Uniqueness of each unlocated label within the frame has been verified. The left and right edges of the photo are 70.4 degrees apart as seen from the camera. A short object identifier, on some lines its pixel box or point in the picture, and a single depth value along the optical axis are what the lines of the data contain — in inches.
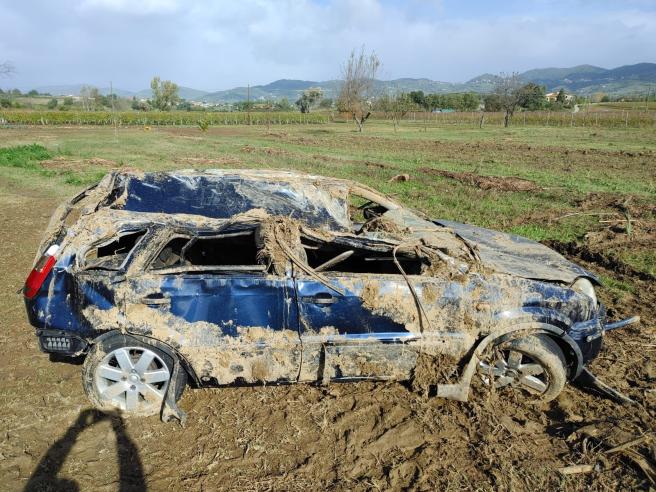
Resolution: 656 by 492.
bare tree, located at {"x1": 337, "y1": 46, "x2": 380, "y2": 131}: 1701.5
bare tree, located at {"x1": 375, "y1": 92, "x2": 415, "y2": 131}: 1862.6
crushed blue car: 140.3
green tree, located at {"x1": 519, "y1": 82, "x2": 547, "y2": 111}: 1919.3
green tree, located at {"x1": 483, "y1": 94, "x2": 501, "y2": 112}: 2024.5
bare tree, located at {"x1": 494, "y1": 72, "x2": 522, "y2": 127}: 1863.9
